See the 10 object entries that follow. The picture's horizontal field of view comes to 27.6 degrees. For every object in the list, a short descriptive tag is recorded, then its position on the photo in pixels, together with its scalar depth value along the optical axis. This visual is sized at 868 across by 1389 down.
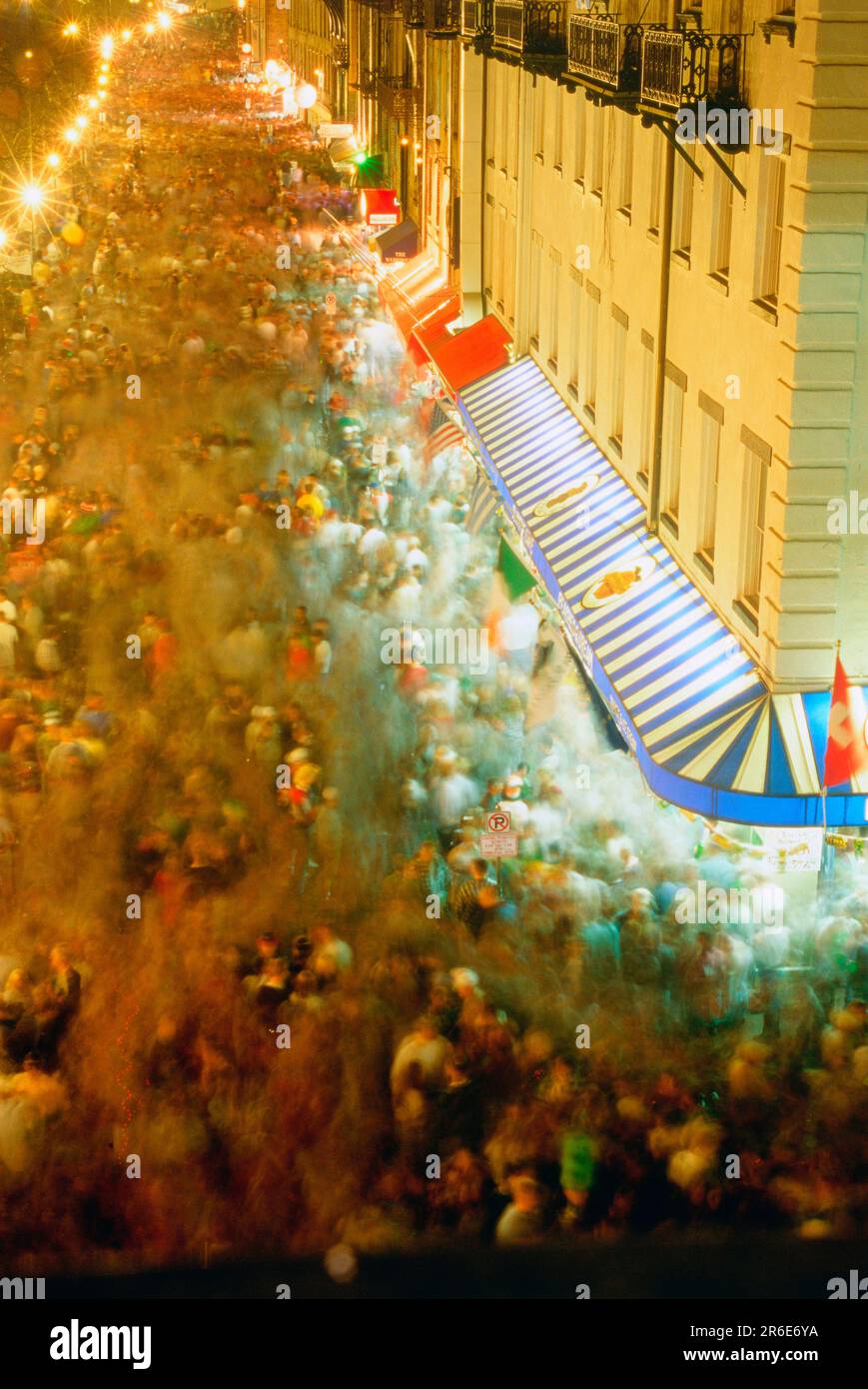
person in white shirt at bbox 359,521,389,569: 22.62
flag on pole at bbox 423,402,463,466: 26.17
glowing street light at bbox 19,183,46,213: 48.91
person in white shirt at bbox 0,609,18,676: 18.75
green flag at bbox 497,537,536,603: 20.64
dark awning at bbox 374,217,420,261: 41.21
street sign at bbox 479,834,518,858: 13.56
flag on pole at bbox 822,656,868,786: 12.27
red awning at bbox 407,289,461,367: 31.22
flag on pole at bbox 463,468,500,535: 23.53
